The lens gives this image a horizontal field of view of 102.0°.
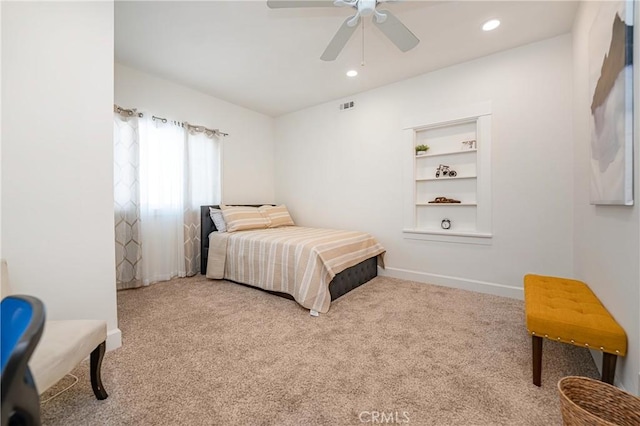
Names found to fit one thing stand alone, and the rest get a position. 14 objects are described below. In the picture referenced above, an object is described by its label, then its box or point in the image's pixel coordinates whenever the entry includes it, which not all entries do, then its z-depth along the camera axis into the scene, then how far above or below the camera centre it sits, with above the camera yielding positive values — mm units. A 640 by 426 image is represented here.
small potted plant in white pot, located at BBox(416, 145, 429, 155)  3373 +803
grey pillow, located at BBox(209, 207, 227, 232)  3611 -99
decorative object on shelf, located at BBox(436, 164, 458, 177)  3187 +492
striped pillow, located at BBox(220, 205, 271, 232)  3572 -91
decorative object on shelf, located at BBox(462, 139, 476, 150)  3060 +791
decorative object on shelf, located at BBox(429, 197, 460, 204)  3176 +123
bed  2562 -662
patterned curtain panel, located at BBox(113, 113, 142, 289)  2975 +124
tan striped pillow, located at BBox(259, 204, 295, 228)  4086 -55
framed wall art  1188 +560
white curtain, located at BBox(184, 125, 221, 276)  3625 +433
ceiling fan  1703 +1335
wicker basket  959 -765
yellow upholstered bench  1239 -579
